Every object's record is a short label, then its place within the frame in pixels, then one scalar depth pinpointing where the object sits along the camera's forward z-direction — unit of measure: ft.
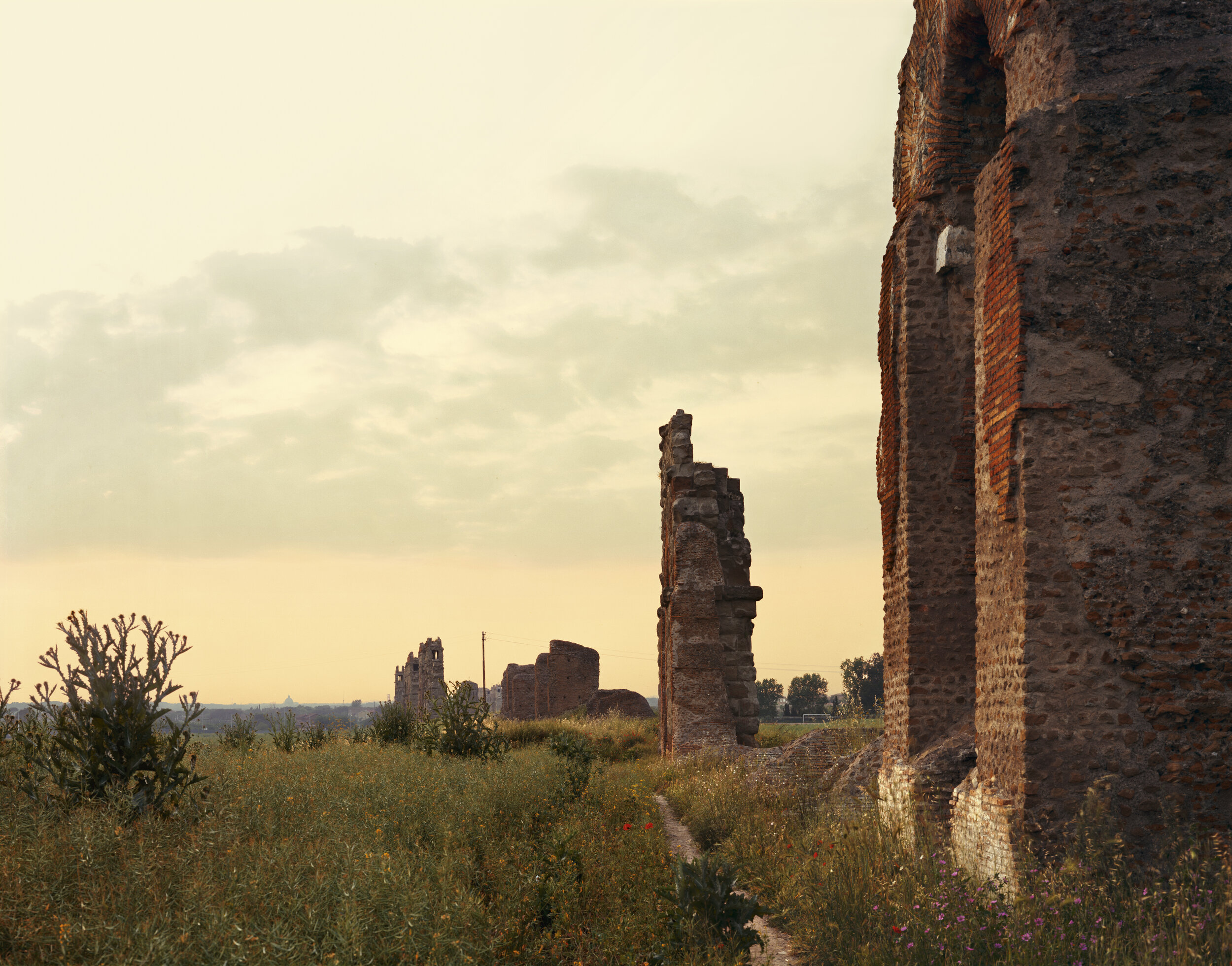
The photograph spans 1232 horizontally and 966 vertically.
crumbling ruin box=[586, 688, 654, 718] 102.78
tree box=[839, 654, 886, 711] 208.54
